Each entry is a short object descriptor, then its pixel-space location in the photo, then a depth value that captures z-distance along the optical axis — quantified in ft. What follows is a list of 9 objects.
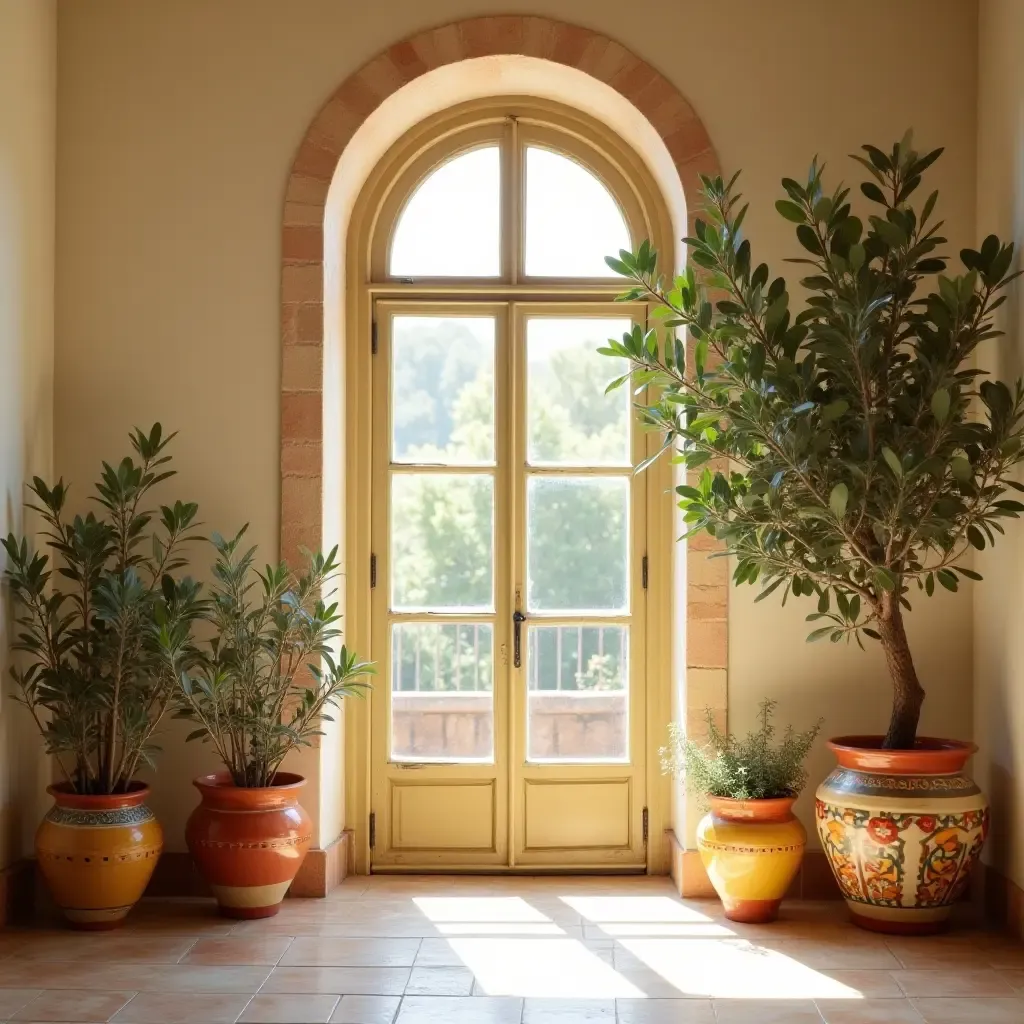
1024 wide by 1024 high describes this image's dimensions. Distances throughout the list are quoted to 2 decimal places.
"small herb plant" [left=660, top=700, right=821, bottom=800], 14.69
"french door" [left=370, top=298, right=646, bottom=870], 17.06
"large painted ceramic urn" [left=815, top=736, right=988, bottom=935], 13.69
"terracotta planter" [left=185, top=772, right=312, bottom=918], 14.42
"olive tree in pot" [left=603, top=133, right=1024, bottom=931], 13.21
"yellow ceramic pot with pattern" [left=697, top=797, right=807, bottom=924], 14.35
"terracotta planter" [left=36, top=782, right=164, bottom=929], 14.08
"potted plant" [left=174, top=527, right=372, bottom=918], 14.44
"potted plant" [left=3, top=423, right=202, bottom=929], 14.15
